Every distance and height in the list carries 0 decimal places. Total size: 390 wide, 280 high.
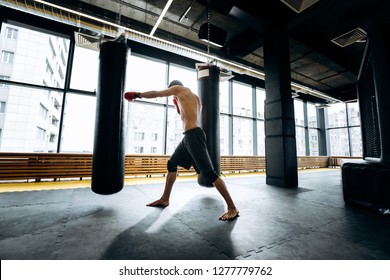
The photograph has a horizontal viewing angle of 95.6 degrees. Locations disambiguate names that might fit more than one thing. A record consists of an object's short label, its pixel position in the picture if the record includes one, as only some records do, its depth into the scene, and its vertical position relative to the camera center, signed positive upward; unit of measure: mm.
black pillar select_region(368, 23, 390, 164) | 2293 +1061
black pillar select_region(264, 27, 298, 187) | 4180 +999
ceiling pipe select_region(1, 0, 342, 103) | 3709 +3084
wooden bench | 4168 -349
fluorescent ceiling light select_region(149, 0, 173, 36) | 3446 +2996
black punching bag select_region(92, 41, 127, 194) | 2125 +357
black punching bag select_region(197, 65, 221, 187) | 3203 +847
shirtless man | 2076 +112
